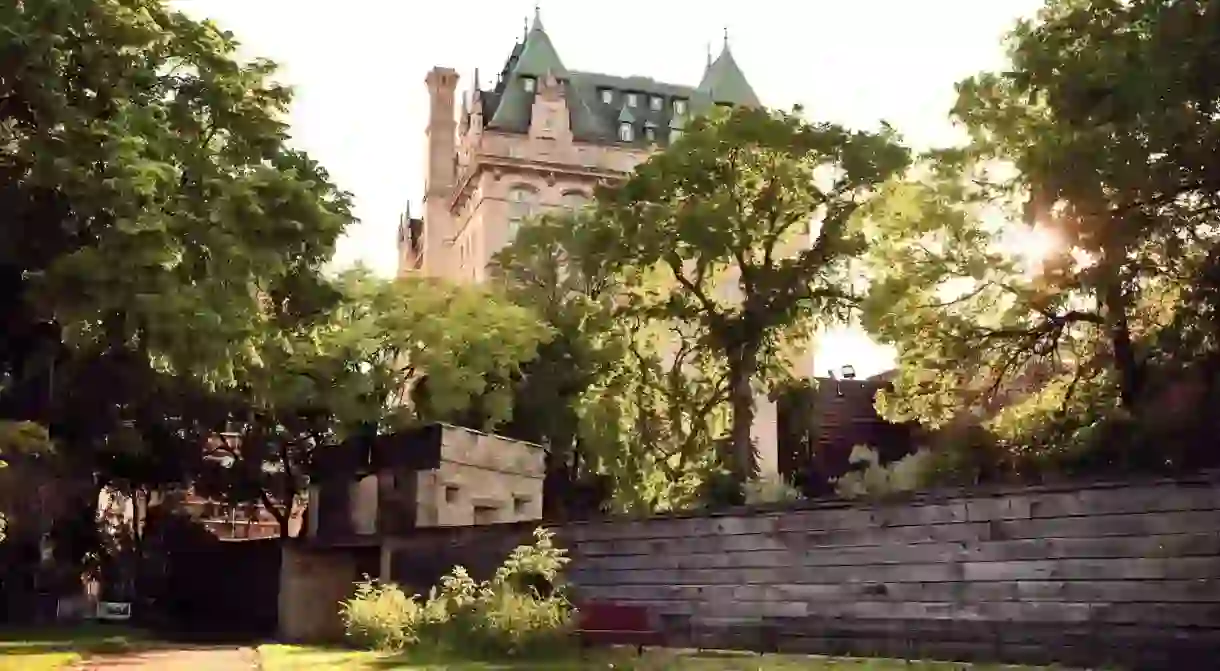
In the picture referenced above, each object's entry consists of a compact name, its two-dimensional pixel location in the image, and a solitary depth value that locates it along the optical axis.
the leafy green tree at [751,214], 35.97
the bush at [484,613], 20.30
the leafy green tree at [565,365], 44.56
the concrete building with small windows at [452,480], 32.16
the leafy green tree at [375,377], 40.31
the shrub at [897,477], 29.27
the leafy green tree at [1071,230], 20.17
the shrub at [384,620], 22.52
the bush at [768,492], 30.03
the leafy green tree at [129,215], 22.70
